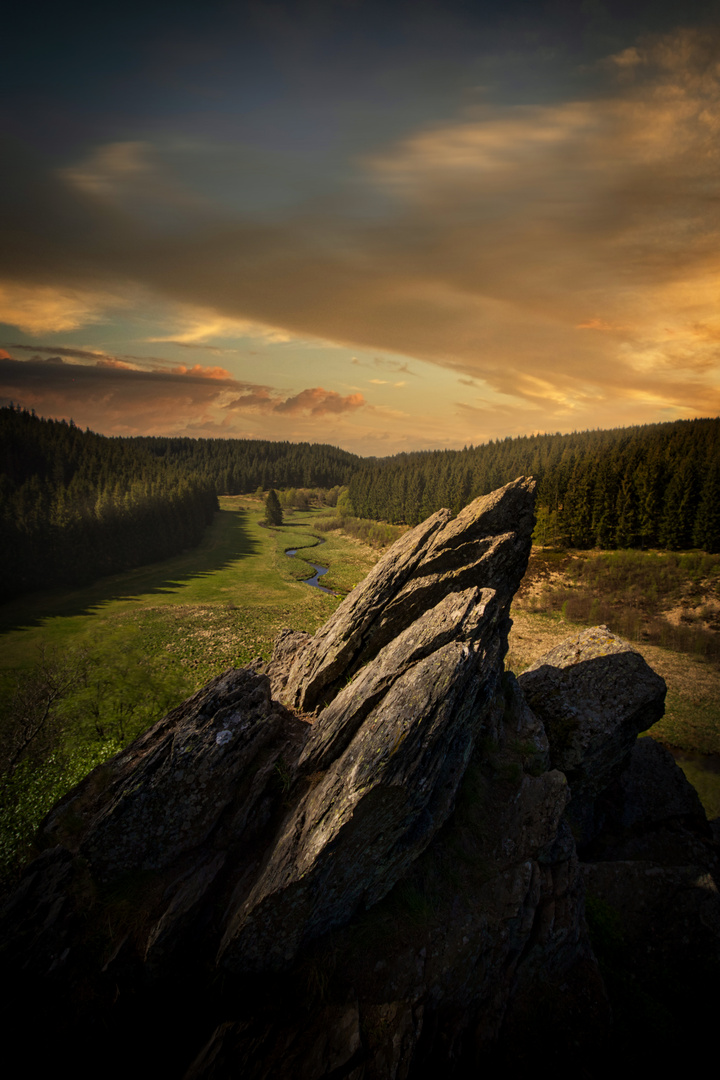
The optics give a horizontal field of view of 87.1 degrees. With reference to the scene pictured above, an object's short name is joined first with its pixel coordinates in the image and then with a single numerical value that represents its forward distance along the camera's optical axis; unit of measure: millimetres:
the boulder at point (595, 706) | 18672
